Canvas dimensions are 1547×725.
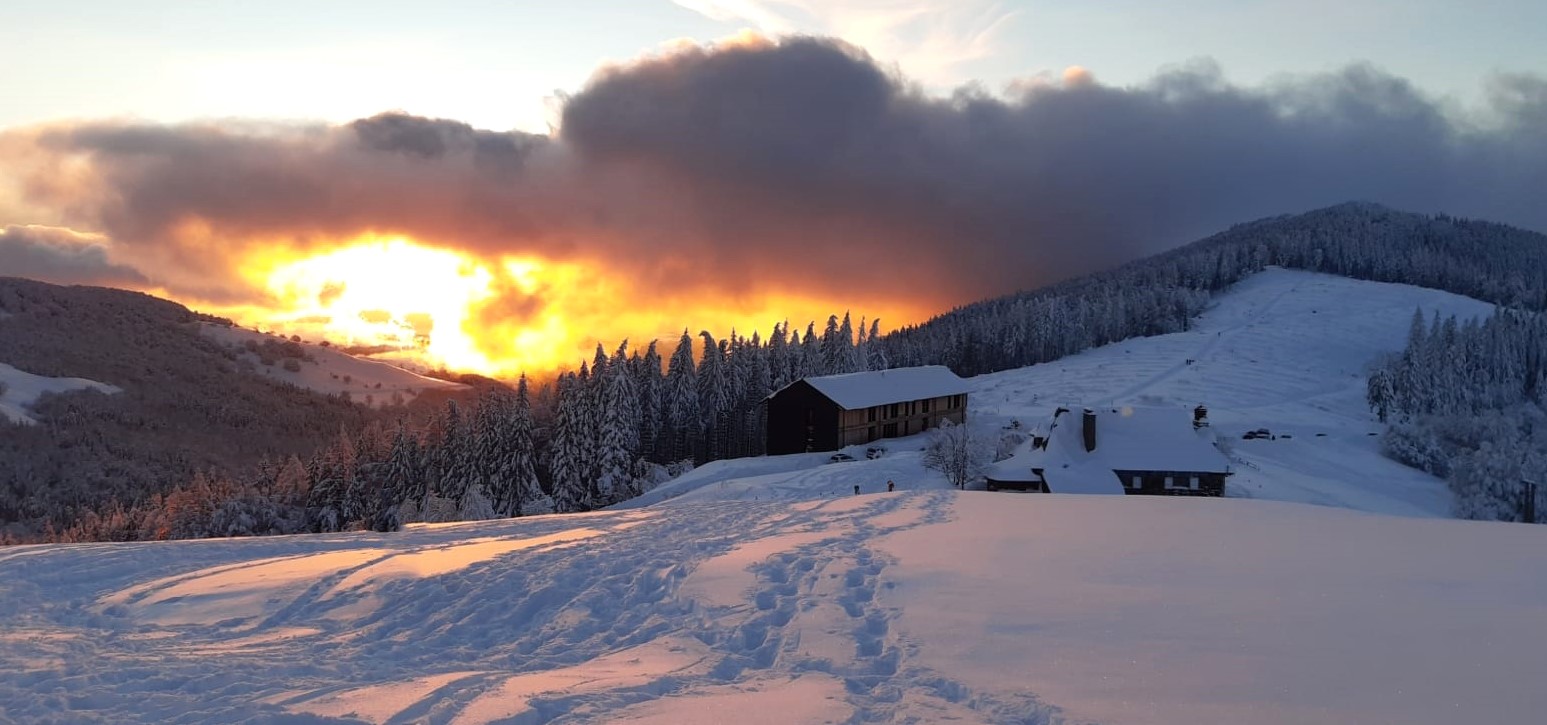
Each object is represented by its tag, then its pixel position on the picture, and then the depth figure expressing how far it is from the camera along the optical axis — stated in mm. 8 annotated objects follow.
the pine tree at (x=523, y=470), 67875
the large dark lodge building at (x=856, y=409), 71875
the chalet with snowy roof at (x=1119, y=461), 48656
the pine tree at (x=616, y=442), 72062
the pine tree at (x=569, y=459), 70625
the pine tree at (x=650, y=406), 86875
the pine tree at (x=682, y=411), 88250
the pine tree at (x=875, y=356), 113750
